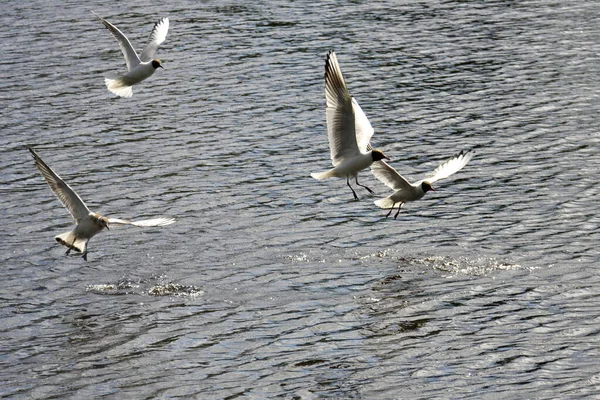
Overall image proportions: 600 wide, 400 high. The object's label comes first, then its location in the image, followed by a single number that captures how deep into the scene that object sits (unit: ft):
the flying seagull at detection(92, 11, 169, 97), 68.54
